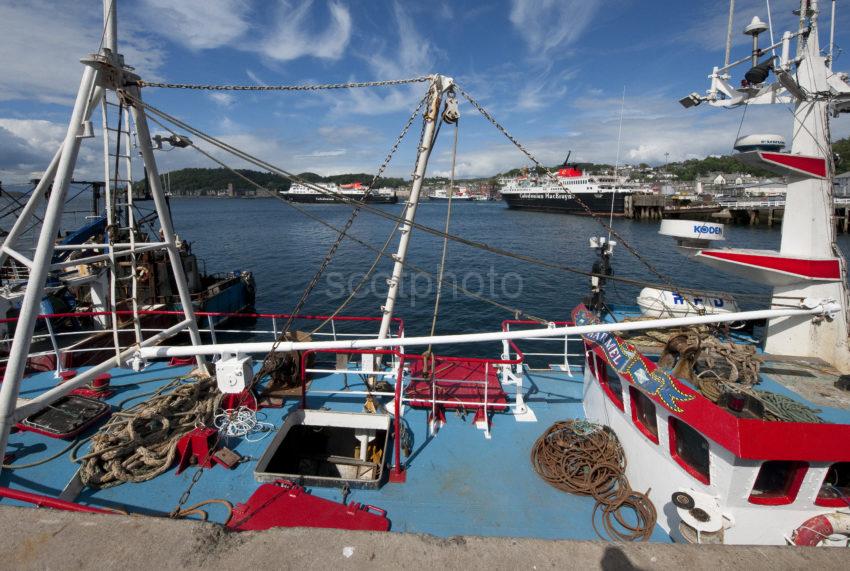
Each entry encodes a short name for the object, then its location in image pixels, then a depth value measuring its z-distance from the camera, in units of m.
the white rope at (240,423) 7.14
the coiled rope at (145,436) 6.16
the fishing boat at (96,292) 14.73
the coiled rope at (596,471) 5.54
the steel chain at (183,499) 5.30
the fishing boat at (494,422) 4.90
